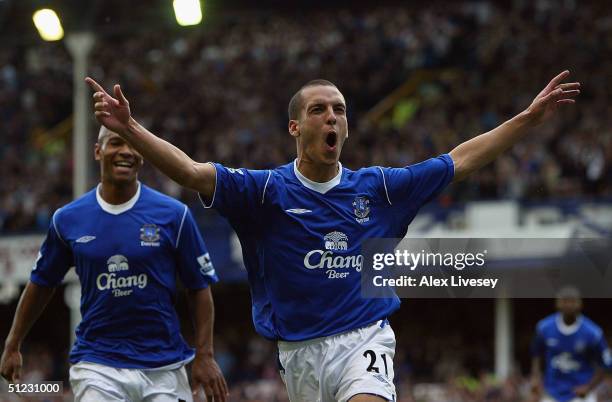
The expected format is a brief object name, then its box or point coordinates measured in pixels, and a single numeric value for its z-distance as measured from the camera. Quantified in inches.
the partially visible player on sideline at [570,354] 941.4
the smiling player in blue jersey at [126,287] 542.7
